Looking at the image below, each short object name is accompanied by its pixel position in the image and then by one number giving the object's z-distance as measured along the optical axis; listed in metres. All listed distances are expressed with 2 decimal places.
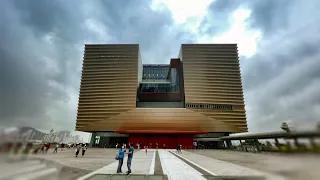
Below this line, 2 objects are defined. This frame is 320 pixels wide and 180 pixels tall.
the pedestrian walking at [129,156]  11.08
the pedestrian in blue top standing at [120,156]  11.39
